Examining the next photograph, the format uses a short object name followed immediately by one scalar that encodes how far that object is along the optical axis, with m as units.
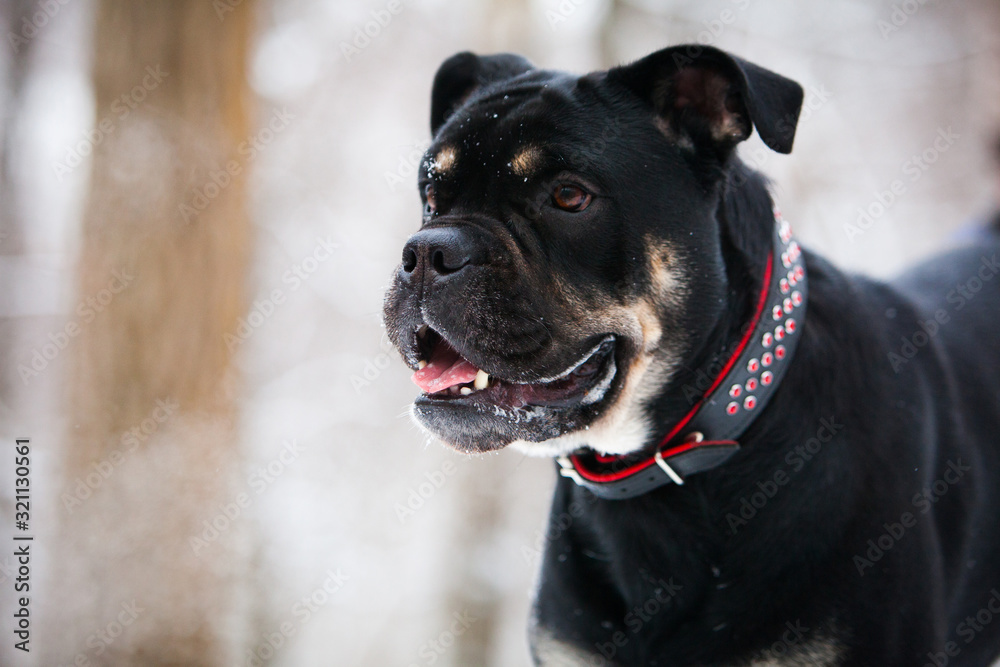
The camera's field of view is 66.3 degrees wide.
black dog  2.13
